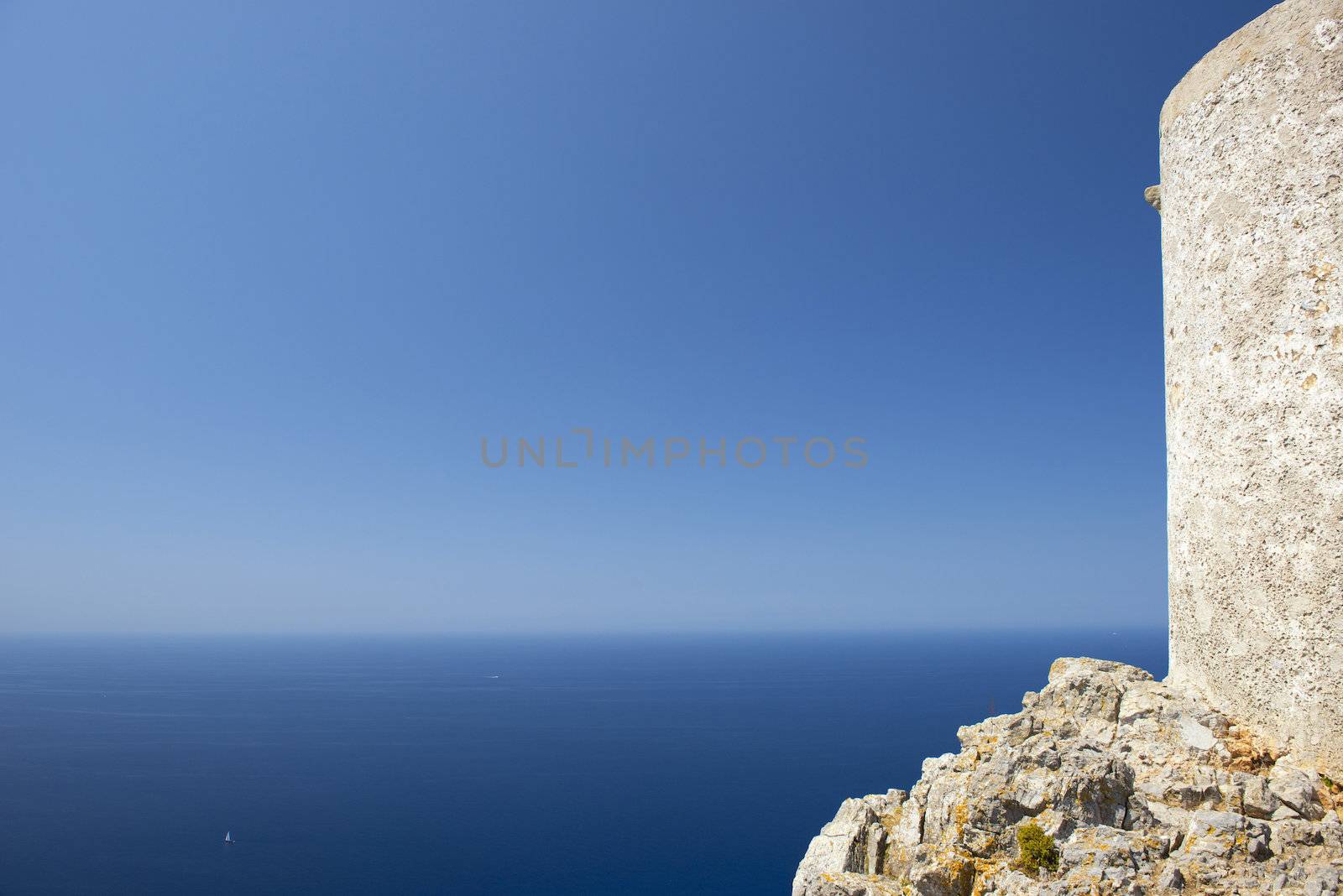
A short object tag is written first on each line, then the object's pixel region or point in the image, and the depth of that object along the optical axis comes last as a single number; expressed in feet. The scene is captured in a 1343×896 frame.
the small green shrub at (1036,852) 16.25
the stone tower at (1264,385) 15.90
